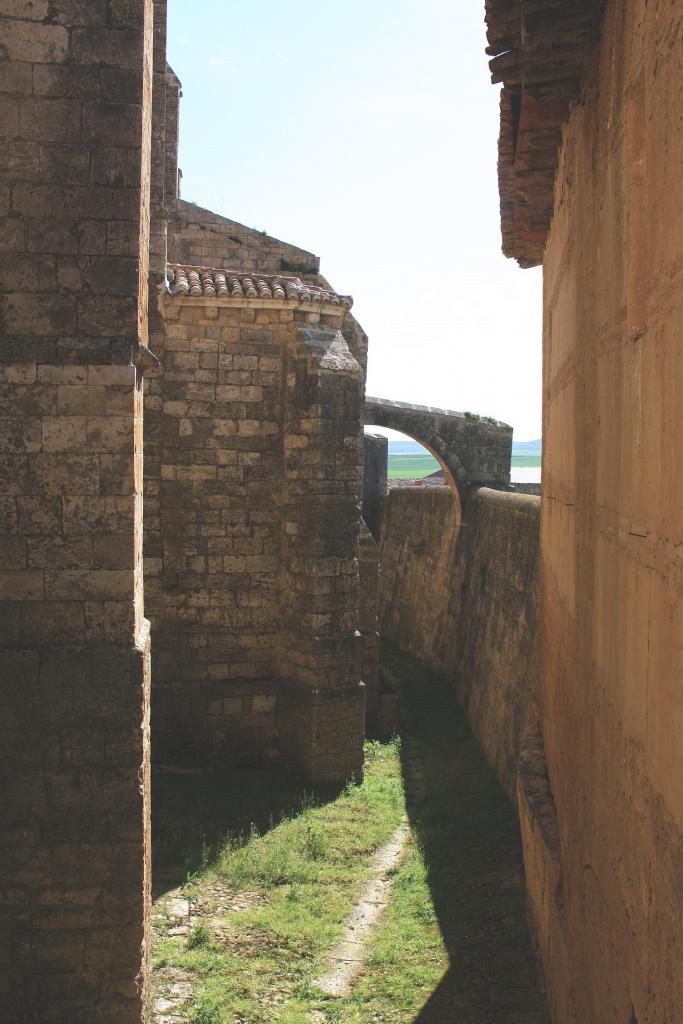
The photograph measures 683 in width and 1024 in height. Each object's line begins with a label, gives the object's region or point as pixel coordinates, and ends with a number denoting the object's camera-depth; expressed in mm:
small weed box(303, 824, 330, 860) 8805
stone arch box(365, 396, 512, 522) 18172
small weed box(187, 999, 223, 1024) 5953
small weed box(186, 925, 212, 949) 7016
